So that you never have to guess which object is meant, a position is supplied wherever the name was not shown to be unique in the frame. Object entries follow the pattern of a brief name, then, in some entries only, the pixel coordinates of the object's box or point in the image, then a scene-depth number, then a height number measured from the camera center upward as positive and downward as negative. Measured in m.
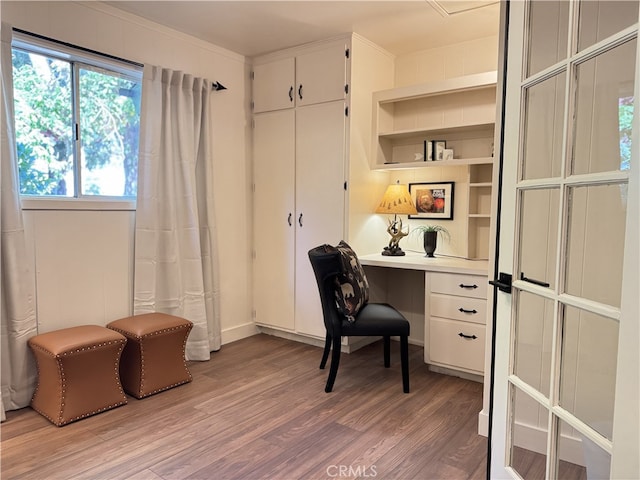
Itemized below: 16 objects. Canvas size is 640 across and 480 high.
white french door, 1.02 -0.09
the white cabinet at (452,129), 3.19 +0.65
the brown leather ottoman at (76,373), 2.29 -0.89
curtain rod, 2.46 +1.00
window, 2.57 +0.56
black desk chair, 2.70 -0.65
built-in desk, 2.82 -0.64
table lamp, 3.39 +0.05
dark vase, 3.41 -0.22
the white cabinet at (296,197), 3.40 +0.12
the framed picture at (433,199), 3.50 +0.13
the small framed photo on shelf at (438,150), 3.34 +0.49
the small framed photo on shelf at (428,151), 3.33 +0.48
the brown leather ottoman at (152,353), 2.63 -0.89
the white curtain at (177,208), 3.02 +0.02
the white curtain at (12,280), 2.34 -0.40
